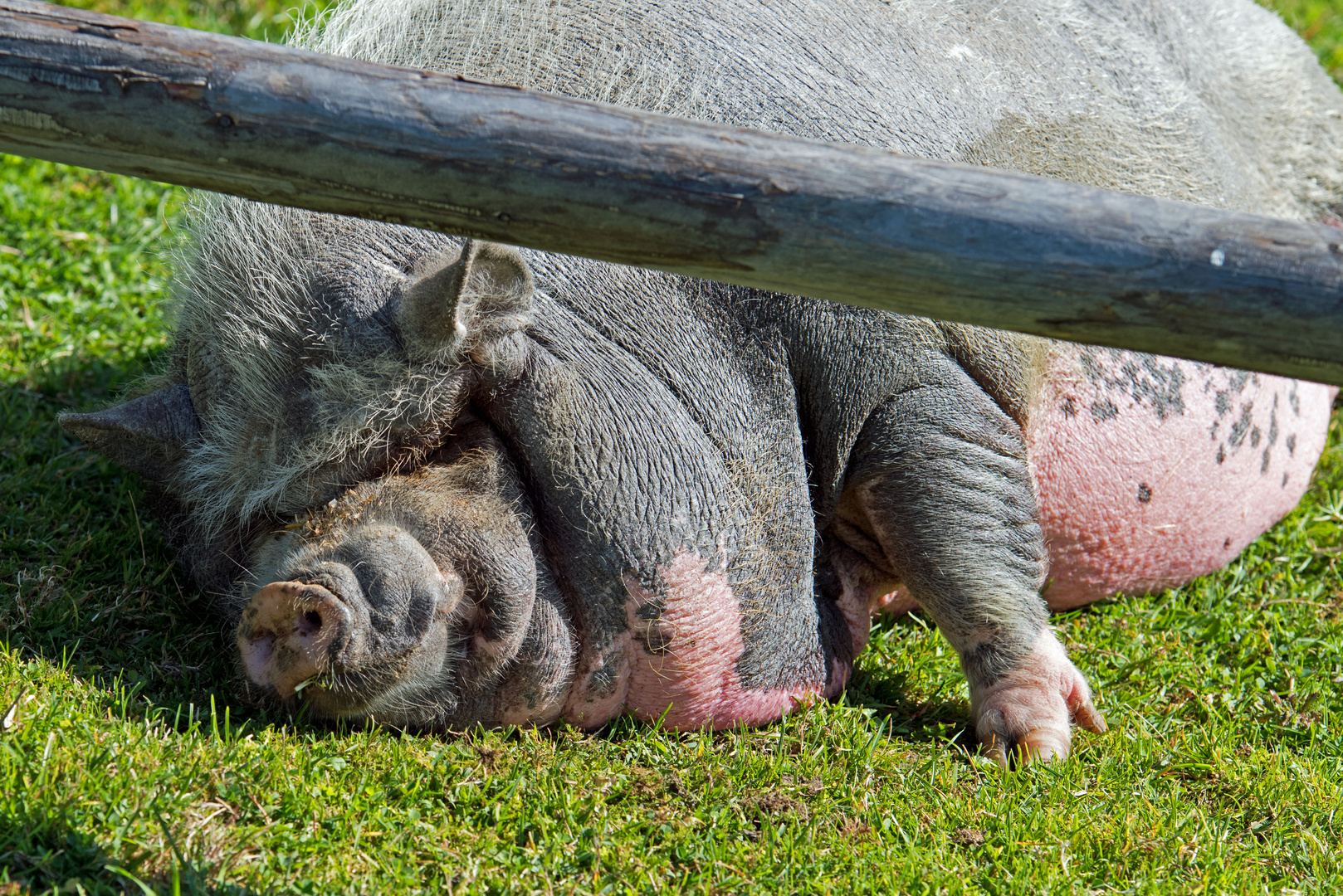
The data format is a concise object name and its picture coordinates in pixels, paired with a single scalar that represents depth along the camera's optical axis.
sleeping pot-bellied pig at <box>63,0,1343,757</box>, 5.74
